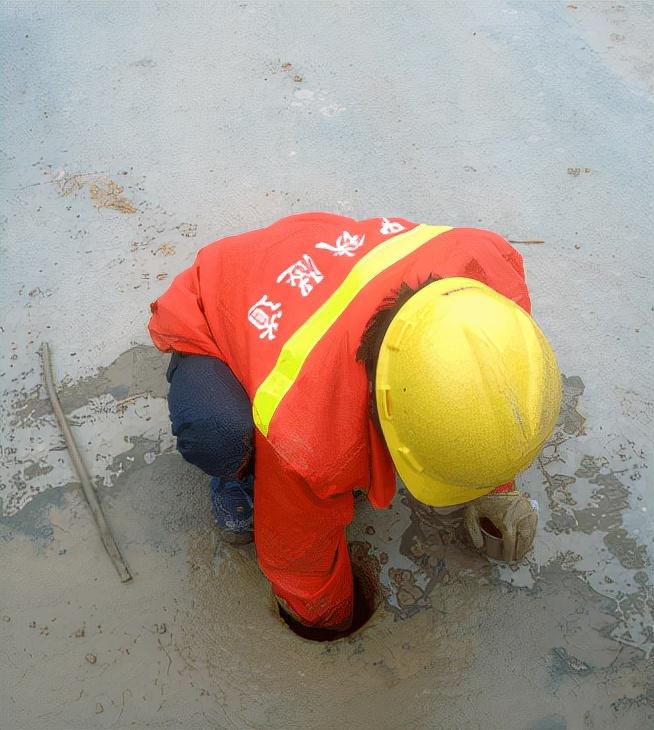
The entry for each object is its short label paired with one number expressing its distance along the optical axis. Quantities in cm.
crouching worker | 123
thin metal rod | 194
